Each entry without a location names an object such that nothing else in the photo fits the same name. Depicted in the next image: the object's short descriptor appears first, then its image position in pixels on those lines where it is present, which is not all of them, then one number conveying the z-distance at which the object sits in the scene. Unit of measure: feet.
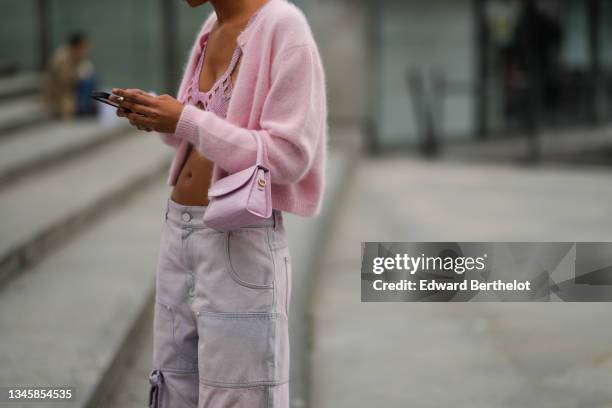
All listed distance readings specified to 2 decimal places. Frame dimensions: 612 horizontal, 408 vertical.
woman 6.98
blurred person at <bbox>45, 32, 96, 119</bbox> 35.12
